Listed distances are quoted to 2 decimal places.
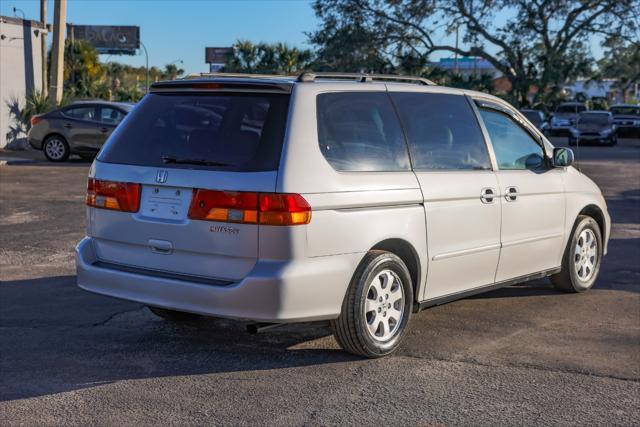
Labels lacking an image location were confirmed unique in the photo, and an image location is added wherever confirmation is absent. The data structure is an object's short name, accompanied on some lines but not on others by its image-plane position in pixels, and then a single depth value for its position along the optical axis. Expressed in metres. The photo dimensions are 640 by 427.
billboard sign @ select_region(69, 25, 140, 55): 109.06
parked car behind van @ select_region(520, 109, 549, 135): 36.75
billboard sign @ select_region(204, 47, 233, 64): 123.28
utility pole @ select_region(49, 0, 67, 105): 28.17
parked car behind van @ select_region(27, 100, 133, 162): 21.17
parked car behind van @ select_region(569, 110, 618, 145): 35.62
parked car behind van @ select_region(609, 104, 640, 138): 43.59
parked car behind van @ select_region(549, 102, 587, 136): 43.50
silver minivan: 4.93
